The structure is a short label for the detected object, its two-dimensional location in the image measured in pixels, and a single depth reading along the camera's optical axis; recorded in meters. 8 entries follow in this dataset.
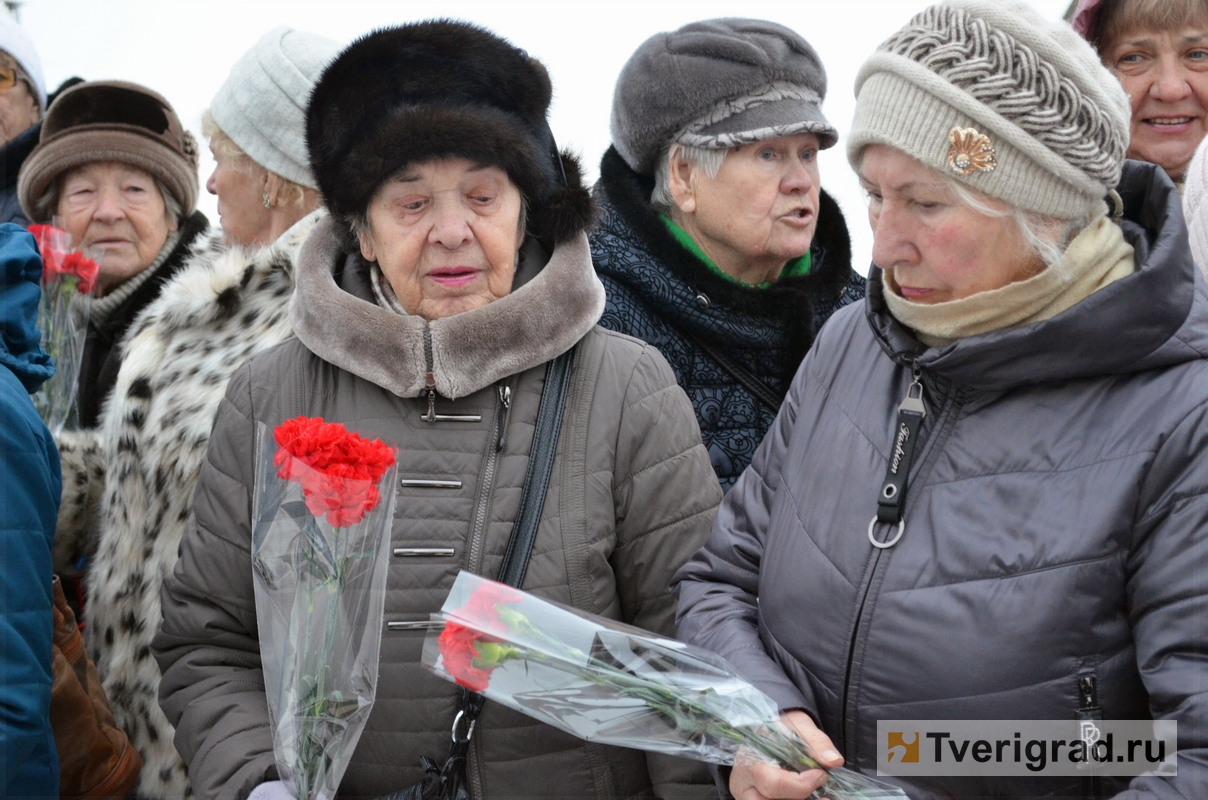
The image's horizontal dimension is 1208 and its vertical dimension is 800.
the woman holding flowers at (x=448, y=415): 2.02
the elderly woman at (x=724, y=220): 2.87
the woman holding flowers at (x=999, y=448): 1.54
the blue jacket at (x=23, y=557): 1.92
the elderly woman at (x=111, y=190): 3.49
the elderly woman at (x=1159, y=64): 2.77
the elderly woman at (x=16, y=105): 3.99
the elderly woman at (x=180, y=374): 2.58
